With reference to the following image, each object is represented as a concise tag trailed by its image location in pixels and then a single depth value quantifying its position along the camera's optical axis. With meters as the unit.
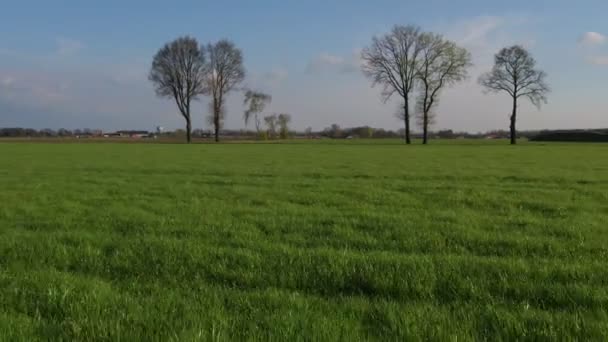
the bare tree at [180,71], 78.94
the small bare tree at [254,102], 115.62
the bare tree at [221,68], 83.69
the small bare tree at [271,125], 123.31
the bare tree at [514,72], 68.00
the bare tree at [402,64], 72.56
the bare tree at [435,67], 70.88
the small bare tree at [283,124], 125.75
